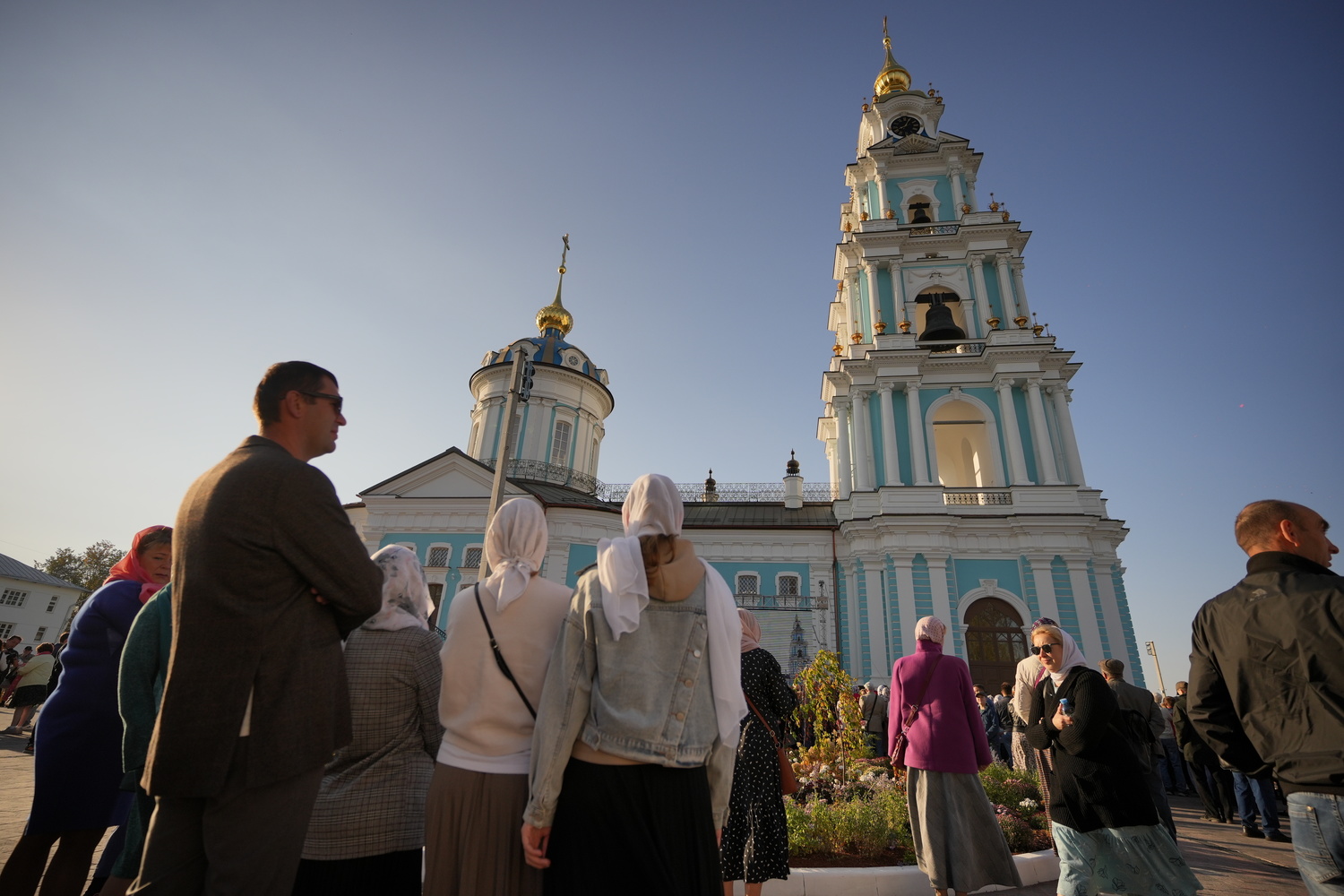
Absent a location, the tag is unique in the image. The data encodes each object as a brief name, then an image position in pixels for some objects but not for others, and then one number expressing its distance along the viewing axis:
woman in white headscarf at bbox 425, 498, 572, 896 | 2.49
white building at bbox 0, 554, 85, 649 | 40.78
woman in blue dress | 3.16
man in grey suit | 1.86
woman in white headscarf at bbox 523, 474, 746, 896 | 2.29
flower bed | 5.65
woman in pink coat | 4.82
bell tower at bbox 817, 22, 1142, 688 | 18.06
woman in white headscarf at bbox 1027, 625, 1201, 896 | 3.73
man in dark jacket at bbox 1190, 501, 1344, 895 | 2.37
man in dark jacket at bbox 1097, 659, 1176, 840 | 4.62
